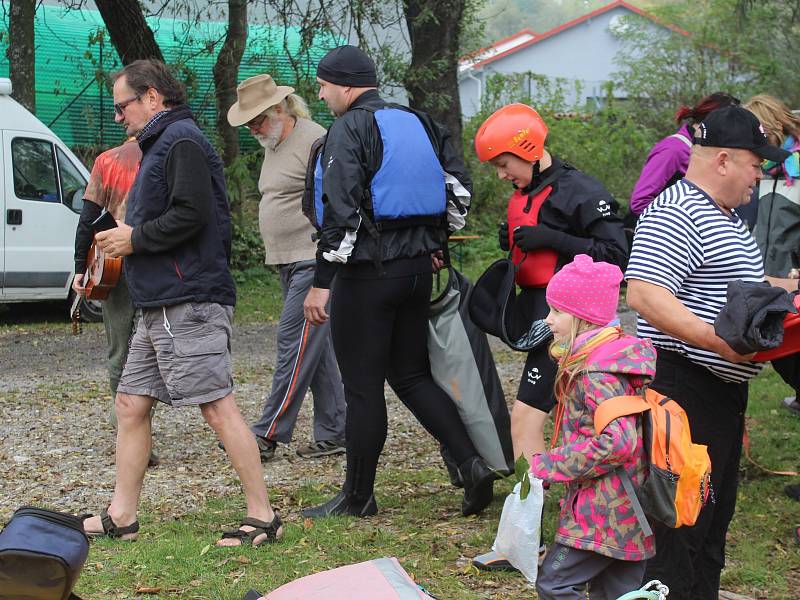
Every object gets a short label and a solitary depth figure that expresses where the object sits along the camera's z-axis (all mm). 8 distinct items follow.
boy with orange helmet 9320
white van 23469
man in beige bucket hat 12625
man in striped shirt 6809
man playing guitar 11578
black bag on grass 5168
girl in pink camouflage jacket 6281
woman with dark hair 10867
